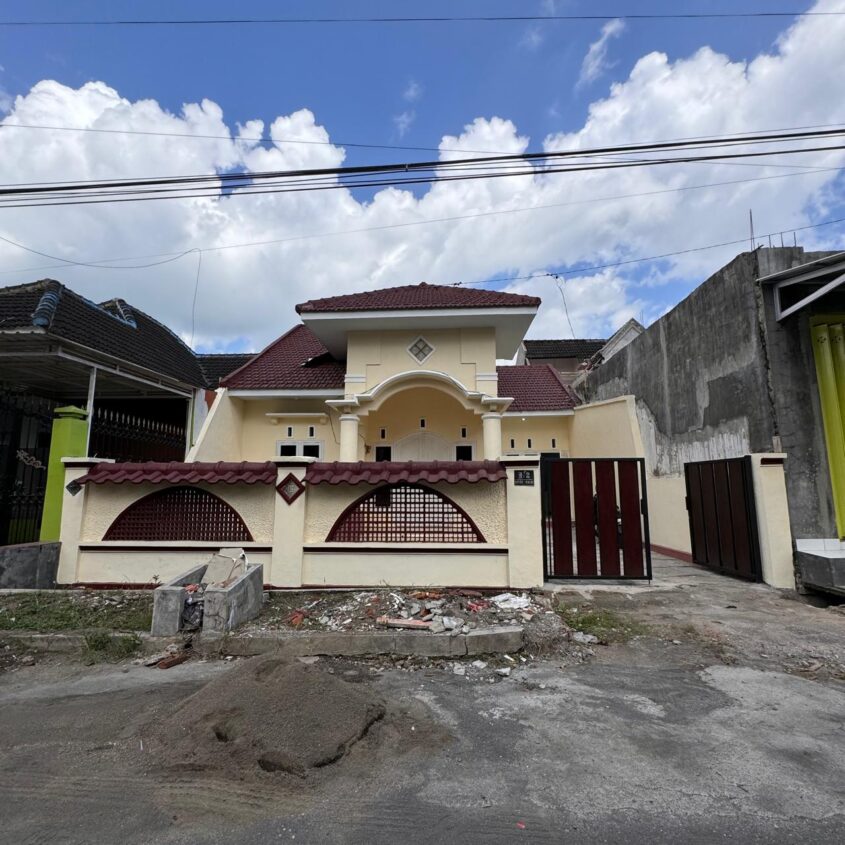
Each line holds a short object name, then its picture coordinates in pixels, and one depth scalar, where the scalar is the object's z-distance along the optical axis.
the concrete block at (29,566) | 6.05
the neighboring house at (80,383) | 6.99
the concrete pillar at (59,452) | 6.68
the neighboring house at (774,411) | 6.45
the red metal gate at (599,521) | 6.16
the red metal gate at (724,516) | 6.69
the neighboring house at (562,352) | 26.34
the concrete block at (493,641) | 4.31
